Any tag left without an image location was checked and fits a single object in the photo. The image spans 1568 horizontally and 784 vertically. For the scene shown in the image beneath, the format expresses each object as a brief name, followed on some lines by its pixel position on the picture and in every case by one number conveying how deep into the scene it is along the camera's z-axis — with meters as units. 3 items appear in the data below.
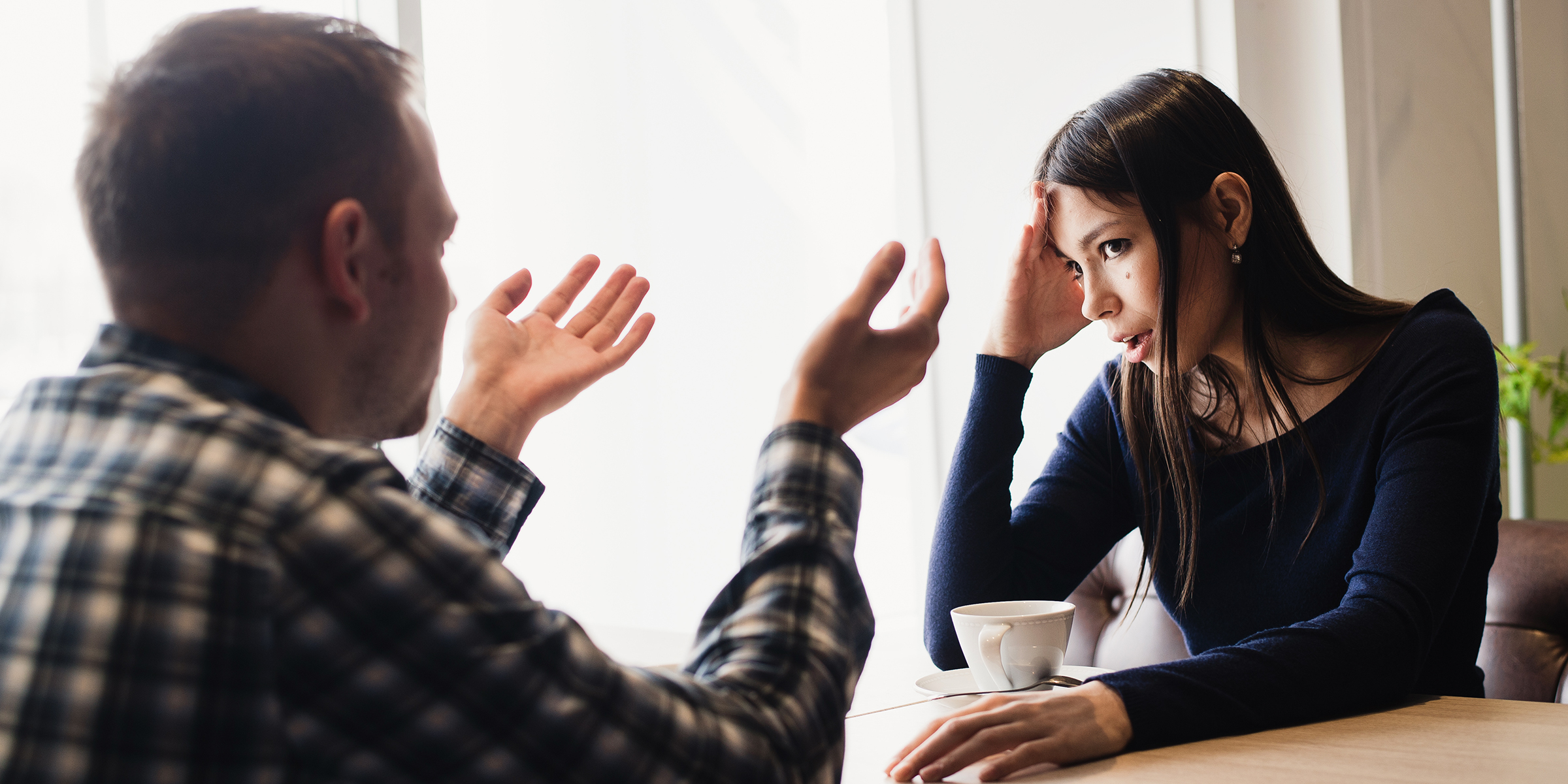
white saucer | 1.08
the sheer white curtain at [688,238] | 2.99
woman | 1.14
